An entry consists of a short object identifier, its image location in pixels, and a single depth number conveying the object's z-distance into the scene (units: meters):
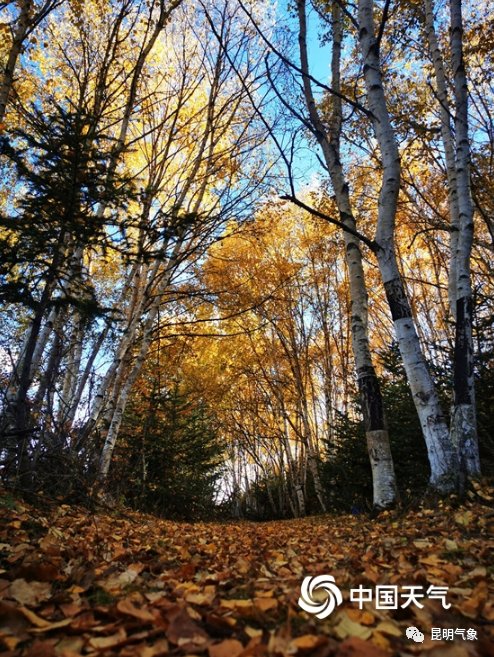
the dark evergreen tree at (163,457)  8.05
